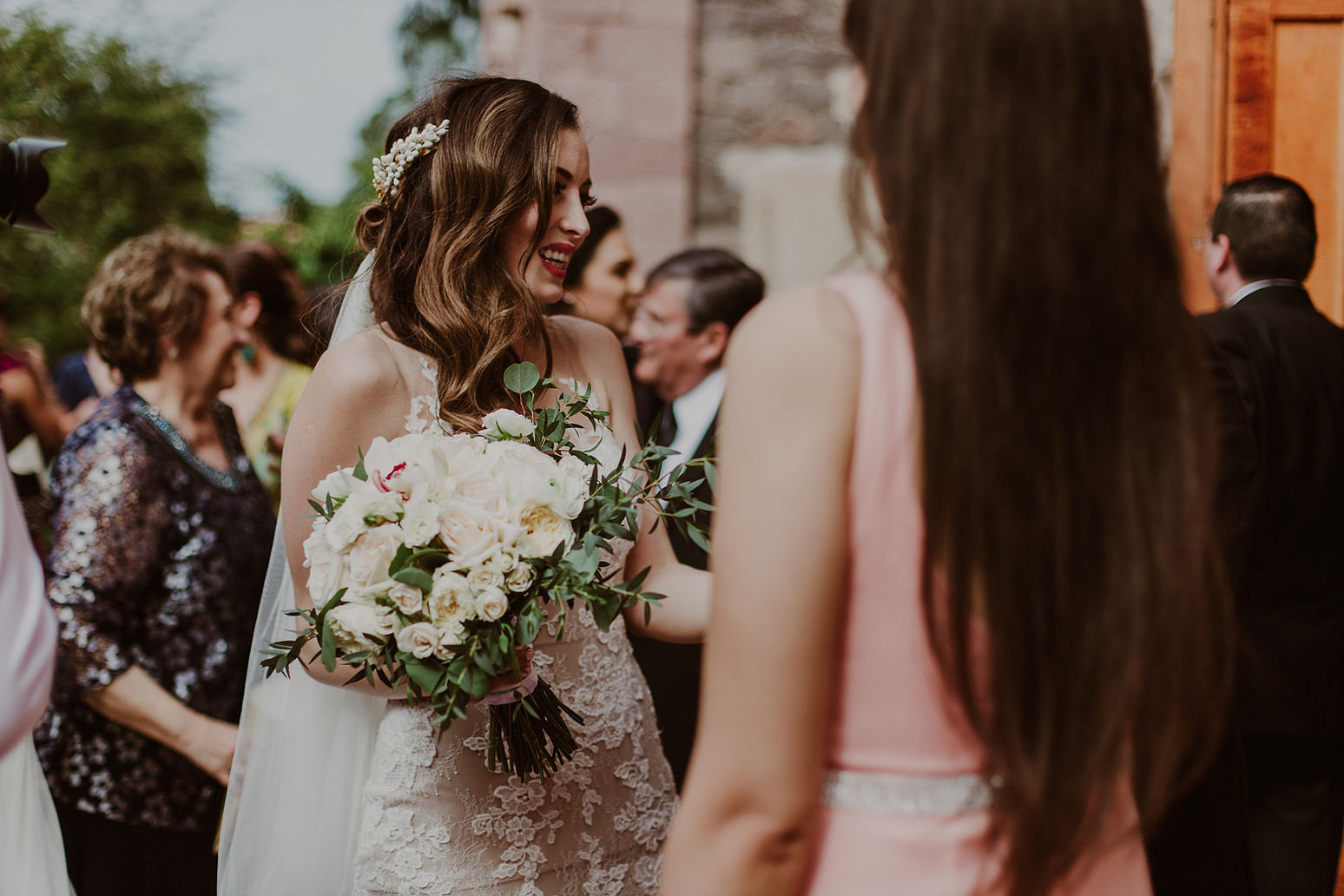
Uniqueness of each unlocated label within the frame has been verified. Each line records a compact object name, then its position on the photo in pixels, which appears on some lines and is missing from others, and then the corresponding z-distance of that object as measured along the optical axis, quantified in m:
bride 2.12
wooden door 3.78
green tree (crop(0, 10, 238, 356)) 6.62
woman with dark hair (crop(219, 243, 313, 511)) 5.07
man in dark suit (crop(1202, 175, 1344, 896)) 3.52
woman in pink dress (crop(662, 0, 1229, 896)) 1.09
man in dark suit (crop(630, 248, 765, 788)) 4.54
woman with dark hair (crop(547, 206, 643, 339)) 4.95
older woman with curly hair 2.92
